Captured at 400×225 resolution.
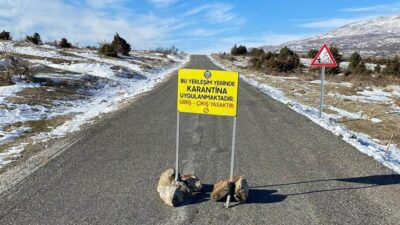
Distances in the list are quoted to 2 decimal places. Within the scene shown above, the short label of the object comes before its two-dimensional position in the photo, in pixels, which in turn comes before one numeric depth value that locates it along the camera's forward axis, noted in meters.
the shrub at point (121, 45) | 49.56
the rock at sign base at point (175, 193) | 5.27
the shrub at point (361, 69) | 35.38
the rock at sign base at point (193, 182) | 5.71
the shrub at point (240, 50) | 90.38
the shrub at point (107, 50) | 43.18
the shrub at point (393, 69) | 36.03
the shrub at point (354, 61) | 37.36
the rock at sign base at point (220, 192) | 5.37
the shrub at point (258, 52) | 58.36
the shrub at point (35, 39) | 44.52
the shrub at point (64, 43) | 48.00
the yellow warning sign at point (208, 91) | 5.46
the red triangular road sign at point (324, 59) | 12.50
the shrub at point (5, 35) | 42.94
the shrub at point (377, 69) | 37.23
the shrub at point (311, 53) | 58.45
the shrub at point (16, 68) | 17.86
